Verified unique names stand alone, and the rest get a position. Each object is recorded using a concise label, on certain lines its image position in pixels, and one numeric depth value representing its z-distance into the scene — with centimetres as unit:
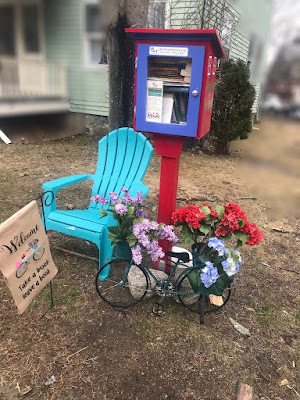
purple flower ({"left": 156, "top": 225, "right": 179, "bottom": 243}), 204
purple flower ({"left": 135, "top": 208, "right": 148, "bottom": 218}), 213
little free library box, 195
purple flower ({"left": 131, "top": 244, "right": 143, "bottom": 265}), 198
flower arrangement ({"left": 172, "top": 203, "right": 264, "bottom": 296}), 190
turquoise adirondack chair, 250
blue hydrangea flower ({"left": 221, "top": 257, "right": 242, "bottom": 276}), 188
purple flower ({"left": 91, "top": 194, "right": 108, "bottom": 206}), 217
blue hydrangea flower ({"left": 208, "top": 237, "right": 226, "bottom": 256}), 188
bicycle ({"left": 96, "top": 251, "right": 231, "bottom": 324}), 221
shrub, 644
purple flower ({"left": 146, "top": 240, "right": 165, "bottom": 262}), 202
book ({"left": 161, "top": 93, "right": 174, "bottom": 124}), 216
